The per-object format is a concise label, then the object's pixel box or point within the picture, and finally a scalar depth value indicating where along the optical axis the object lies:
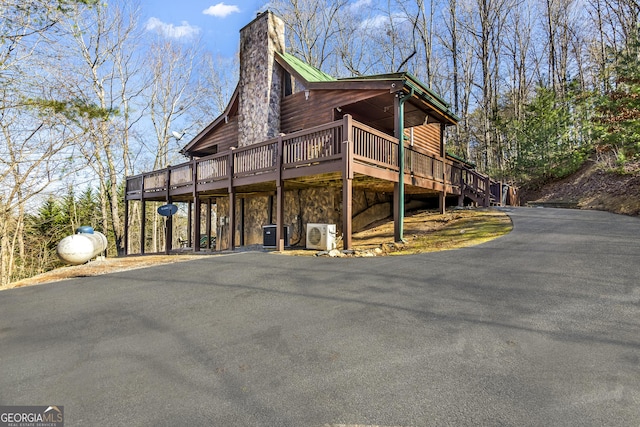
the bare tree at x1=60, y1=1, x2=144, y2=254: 19.86
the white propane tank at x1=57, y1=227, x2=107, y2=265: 11.70
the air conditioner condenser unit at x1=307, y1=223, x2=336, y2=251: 9.27
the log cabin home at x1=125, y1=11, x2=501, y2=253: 9.02
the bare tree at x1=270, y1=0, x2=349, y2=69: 26.61
